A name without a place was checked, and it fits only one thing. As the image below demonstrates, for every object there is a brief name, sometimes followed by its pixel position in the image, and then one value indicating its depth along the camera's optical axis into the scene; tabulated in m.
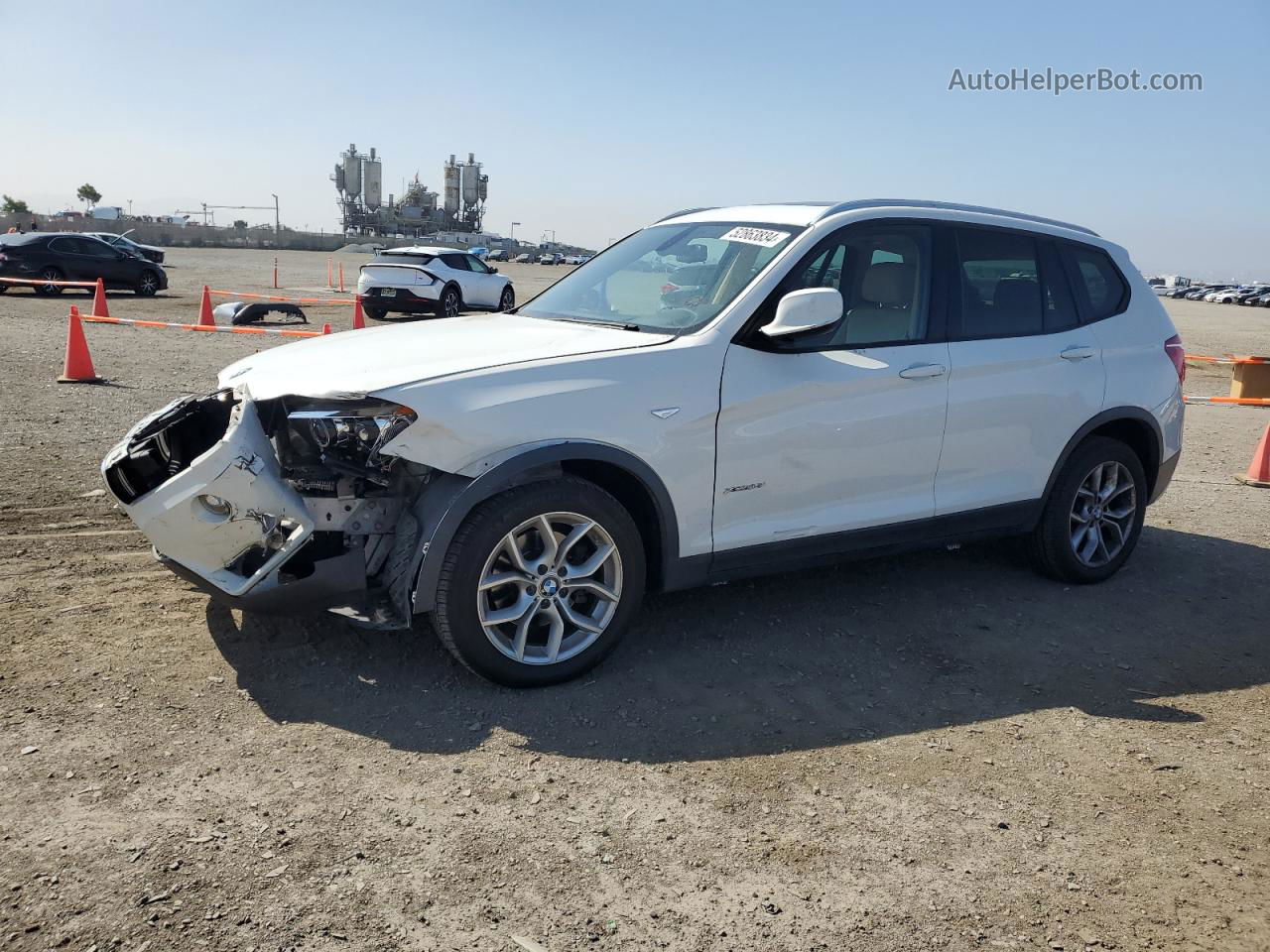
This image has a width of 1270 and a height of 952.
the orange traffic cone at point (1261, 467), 8.59
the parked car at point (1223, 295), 70.69
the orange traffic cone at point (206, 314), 16.88
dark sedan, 23.20
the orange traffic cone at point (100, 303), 18.00
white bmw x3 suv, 3.85
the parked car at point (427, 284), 19.94
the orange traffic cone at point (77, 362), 10.73
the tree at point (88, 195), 143.38
